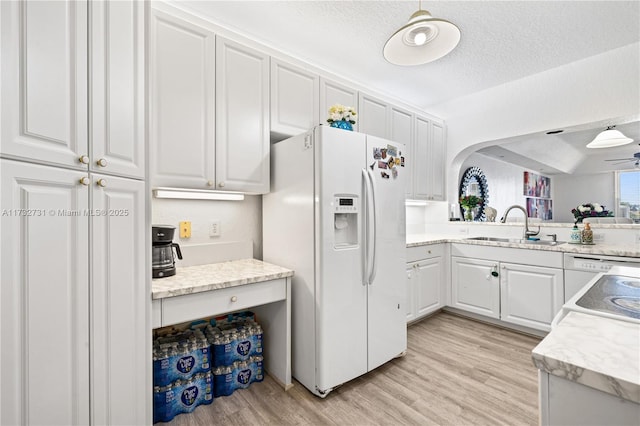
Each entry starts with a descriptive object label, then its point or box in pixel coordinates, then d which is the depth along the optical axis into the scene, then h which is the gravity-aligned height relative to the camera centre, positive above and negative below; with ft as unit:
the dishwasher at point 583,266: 7.20 -1.45
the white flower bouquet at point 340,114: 6.79 +2.40
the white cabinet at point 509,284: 8.30 -2.28
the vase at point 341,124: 6.74 +2.14
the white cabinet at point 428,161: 11.23 +2.17
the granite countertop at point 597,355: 1.70 -0.98
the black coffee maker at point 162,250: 5.51 -0.69
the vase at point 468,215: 12.70 -0.08
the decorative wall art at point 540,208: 18.58 +0.32
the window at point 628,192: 15.97 +1.14
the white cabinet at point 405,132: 10.21 +3.04
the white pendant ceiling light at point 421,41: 5.14 +3.35
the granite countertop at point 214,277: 4.98 -1.26
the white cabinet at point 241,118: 6.38 +2.27
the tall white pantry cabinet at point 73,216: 2.84 +0.00
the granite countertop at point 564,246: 7.27 -1.00
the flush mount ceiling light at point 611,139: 9.95 +2.58
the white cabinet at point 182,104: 5.62 +2.32
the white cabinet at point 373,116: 9.09 +3.27
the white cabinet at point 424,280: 9.12 -2.27
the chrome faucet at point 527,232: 10.02 -0.68
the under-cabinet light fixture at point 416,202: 11.84 +0.49
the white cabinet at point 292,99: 7.16 +3.05
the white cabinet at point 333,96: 8.05 +3.50
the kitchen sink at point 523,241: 9.51 -1.01
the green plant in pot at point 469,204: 12.34 +0.40
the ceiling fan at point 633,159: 13.65 +2.85
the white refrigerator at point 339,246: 5.92 -0.74
